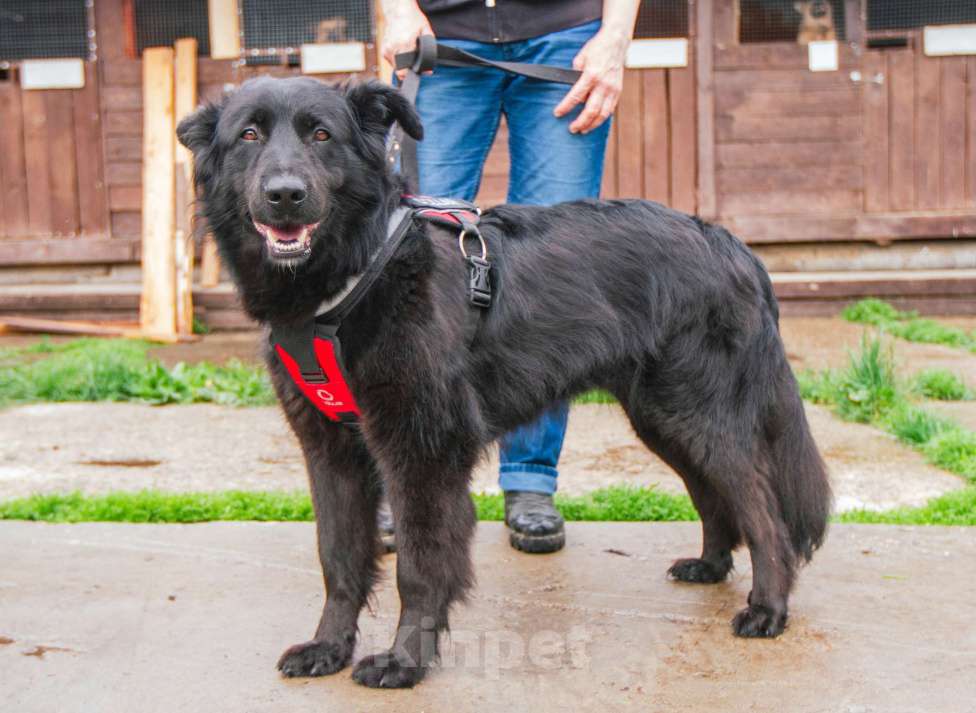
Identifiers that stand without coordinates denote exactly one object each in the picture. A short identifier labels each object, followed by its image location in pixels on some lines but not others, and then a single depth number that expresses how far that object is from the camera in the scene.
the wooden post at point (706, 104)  8.16
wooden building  8.21
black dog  2.38
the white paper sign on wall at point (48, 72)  8.28
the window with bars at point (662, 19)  8.19
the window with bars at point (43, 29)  8.30
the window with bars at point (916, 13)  8.34
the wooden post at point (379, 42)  6.66
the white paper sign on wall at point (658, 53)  8.13
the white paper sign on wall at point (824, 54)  8.24
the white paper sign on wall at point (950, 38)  8.27
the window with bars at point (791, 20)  8.32
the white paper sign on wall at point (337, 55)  7.99
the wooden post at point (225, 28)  8.16
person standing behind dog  3.15
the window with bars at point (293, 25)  8.09
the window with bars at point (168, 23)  8.51
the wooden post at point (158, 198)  7.38
